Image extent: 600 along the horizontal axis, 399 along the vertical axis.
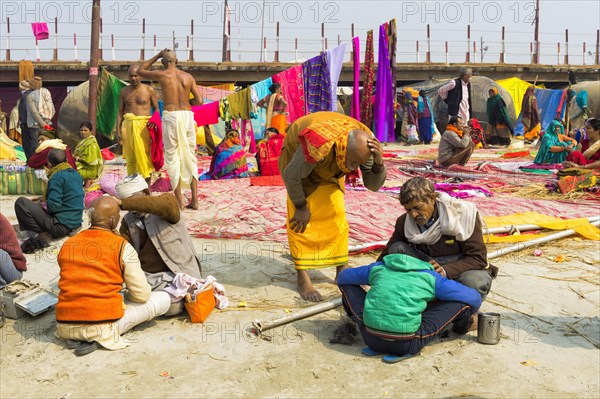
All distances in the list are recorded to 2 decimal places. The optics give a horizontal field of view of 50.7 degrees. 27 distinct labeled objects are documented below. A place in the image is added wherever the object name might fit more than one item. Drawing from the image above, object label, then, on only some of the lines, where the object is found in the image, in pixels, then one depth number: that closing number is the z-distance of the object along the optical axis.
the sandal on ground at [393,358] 3.35
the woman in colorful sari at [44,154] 7.26
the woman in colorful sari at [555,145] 10.27
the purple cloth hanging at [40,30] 22.06
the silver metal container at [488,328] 3.51
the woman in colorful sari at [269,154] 9.18
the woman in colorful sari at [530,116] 19.39
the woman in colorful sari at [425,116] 17.88
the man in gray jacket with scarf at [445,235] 3.73
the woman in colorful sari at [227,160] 9.38
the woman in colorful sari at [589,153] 8.16
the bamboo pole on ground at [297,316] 3.78
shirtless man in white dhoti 6.85
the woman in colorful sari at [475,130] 13.23
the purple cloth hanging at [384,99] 14.64
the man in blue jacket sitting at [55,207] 5.90
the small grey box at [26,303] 4.12
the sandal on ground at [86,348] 3.54
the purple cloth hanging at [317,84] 12.33
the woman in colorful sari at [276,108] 11.76
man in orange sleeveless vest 3.59
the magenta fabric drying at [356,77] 13.52
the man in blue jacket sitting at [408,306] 3.35
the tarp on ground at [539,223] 5.76
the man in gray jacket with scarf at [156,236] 4.08
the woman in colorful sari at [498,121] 17.36
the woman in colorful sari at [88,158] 8.66
